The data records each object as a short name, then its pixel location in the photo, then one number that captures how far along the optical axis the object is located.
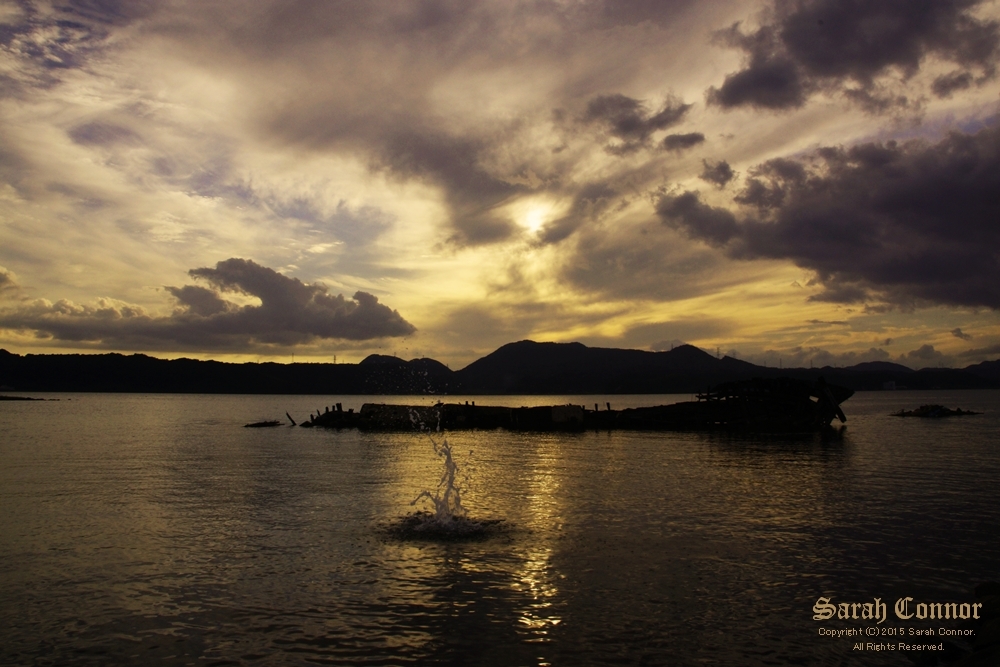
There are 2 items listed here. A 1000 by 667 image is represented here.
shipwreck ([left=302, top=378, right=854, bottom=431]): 64.75
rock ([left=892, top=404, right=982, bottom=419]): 90.12
